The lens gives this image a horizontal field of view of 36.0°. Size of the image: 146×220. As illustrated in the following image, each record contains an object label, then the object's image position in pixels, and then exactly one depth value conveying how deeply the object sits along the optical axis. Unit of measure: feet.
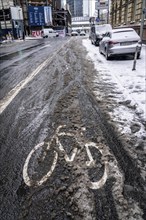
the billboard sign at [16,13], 190.84
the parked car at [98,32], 69.55
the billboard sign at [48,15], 247.29
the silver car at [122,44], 40.09
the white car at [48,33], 214.28
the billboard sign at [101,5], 116.26
